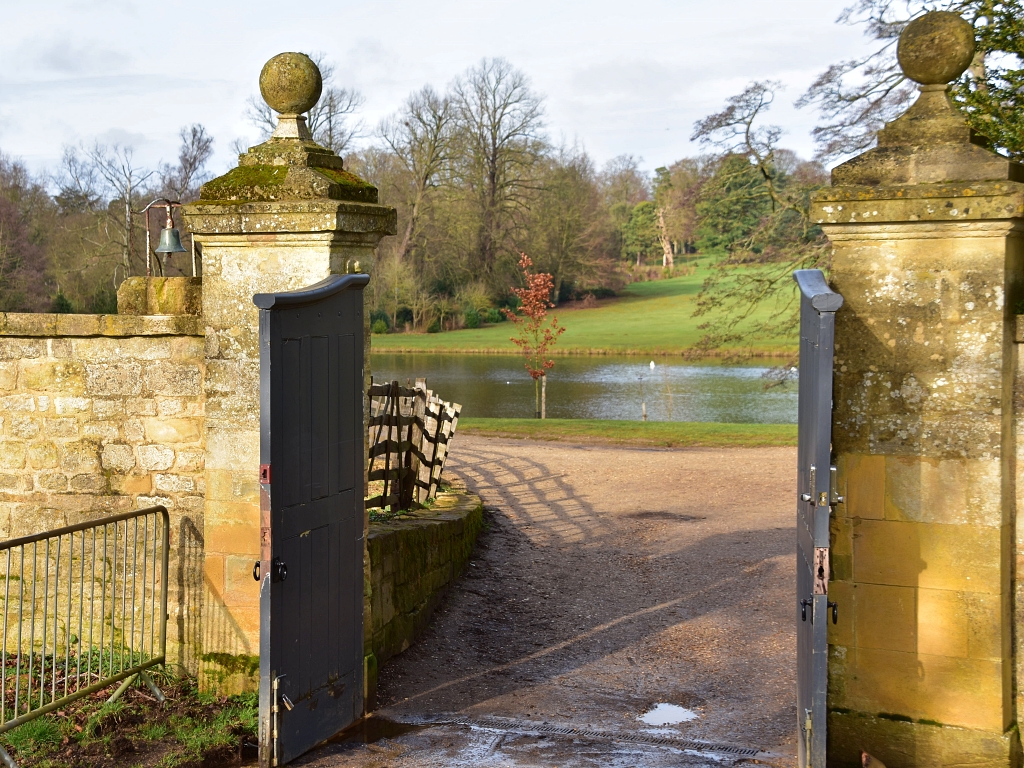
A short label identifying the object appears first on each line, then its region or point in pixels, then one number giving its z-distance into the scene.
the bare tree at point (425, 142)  47.50
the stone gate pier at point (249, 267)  5.14
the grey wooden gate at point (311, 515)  4.54
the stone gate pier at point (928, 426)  4.45
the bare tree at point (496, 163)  50.25
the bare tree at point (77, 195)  40.22
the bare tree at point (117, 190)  27.76
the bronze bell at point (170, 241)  7.32
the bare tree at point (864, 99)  16.55
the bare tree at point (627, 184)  83.56
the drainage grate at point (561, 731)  5.01
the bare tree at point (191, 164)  37.90
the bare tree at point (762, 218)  18.12
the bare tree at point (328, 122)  40.00
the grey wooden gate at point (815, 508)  4.02
